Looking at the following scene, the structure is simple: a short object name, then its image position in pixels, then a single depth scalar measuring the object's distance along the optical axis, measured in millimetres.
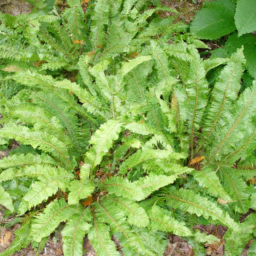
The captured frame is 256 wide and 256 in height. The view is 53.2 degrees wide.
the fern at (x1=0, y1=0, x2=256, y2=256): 2680
